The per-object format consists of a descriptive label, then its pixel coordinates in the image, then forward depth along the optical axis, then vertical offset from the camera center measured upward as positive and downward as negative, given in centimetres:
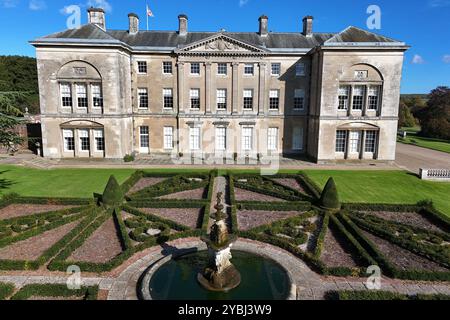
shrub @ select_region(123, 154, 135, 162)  3319 -480
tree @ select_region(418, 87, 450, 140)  5848 -17
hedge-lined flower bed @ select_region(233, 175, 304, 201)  2196 -561
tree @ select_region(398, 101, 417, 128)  7694 -57
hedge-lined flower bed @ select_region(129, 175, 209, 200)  2195 -556
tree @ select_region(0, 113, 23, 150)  1953 -135
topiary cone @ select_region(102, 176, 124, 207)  1944 -510
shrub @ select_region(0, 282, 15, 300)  1049 -607
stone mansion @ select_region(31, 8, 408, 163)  3133 +229
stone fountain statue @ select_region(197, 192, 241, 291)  1133 -548
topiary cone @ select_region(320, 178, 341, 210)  1938 -513
